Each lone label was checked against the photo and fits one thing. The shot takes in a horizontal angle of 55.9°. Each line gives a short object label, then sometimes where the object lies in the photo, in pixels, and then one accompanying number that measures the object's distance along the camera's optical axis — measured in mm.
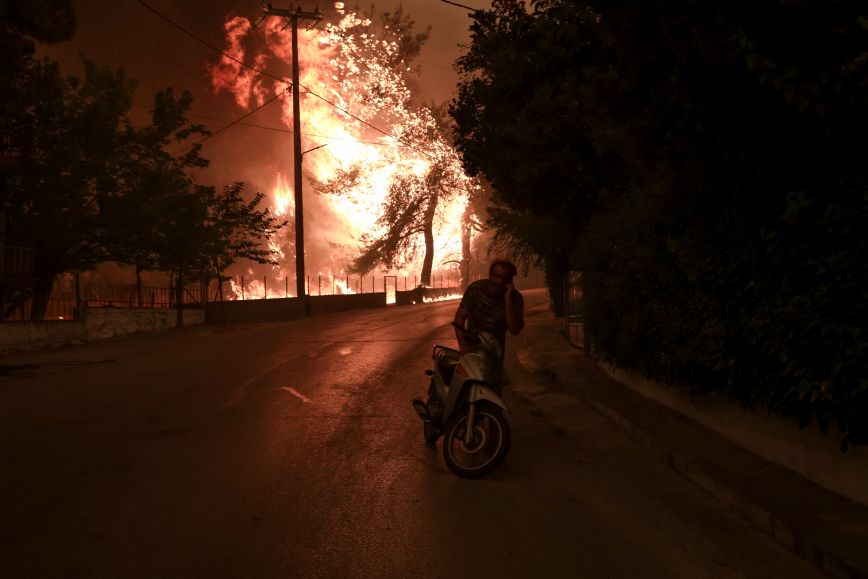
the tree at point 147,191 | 23359
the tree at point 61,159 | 22234
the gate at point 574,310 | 15789
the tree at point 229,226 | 25984
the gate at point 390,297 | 55581
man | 7301
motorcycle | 6680
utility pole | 32531
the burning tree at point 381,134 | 55250
